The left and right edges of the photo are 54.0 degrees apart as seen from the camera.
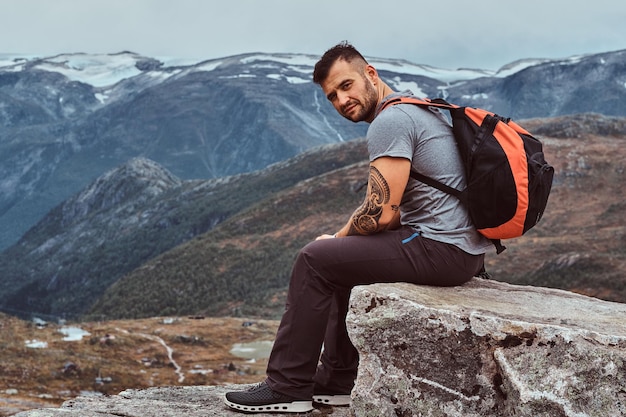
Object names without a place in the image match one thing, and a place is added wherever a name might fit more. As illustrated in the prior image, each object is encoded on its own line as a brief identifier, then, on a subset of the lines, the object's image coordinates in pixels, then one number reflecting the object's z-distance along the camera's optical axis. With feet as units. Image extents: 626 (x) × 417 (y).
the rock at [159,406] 22.52
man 20.21
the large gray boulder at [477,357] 17.94
